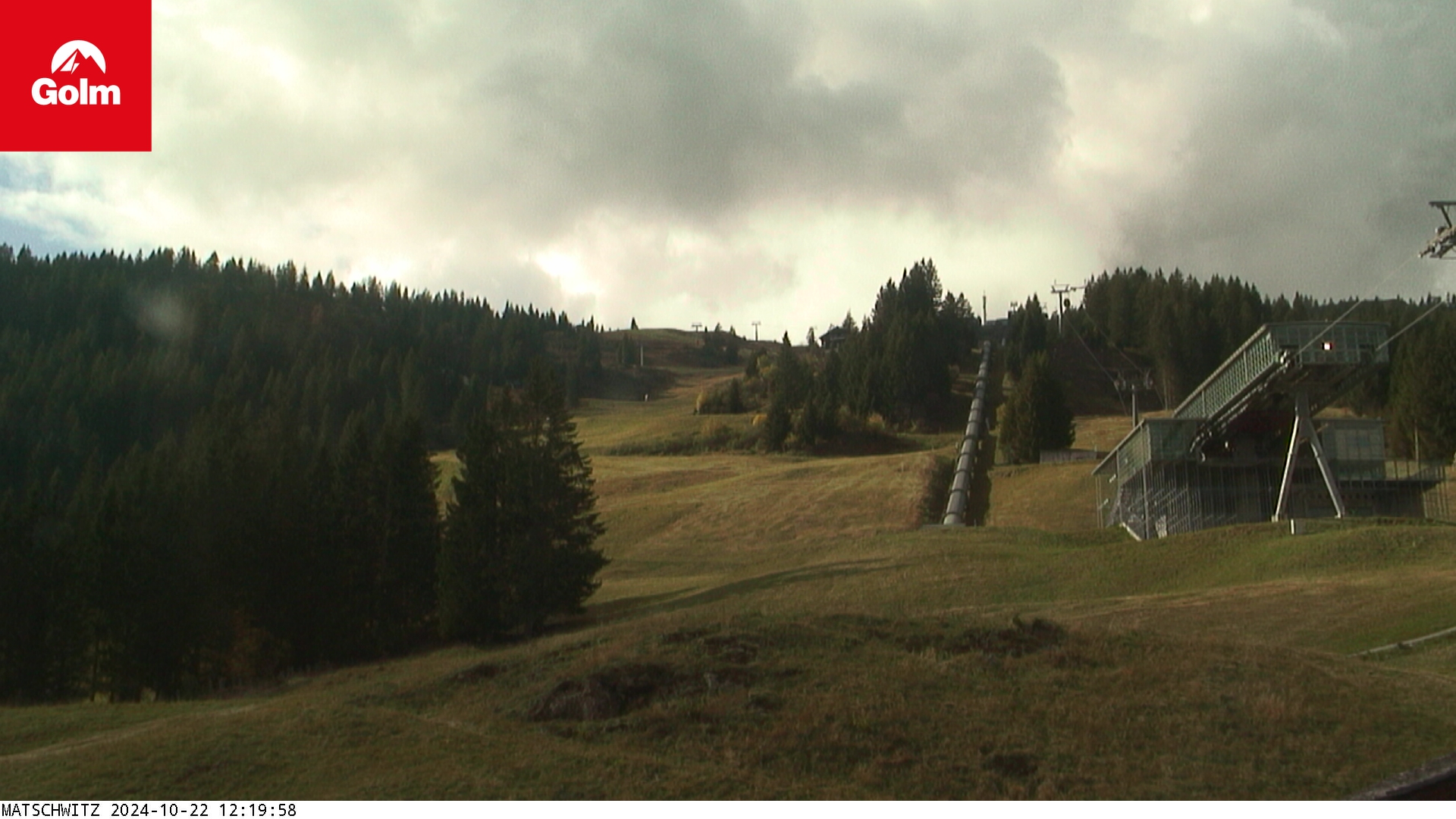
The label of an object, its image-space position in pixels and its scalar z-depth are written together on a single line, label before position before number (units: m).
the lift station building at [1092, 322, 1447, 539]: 58.03
